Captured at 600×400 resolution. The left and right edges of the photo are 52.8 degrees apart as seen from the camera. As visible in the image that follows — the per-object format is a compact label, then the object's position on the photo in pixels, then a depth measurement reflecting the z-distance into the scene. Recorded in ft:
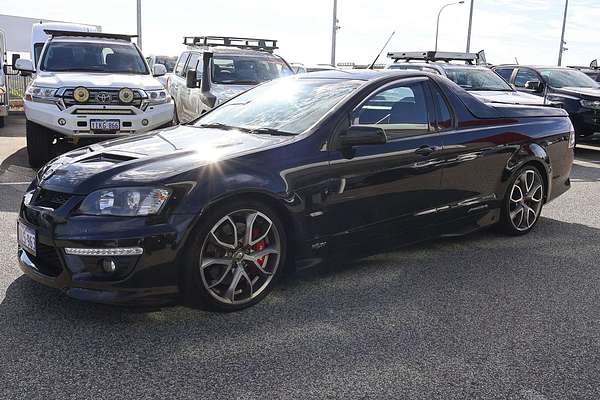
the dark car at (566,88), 37.35
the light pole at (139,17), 85.15
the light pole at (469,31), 127.24
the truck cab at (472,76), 35.65
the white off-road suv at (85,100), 26.27
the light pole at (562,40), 139.54
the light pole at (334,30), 112.57
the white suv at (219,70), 31.01
